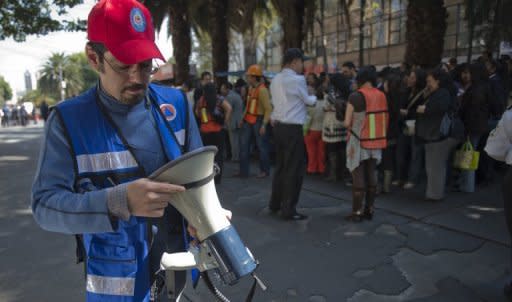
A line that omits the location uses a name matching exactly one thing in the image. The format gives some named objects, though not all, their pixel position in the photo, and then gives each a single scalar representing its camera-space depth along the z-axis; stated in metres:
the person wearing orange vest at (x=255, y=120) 6.81
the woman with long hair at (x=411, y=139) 5.70
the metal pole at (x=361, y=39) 18.71
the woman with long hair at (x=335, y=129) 6.00
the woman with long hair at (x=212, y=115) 6.53
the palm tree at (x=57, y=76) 77.25
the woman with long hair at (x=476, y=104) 5.30
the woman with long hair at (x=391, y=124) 5.75
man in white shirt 4.63
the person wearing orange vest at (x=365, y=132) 4.52
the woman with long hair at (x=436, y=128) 4.98
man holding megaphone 1.12
